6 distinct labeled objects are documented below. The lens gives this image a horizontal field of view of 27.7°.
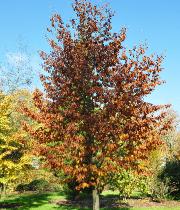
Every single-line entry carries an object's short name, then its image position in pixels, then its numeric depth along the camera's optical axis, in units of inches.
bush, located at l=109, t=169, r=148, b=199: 931.3
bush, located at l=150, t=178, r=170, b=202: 953.5
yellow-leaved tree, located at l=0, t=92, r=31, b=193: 781.3
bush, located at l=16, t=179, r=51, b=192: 1514.5
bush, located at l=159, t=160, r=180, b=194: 1069.1
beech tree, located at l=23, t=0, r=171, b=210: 454.9
